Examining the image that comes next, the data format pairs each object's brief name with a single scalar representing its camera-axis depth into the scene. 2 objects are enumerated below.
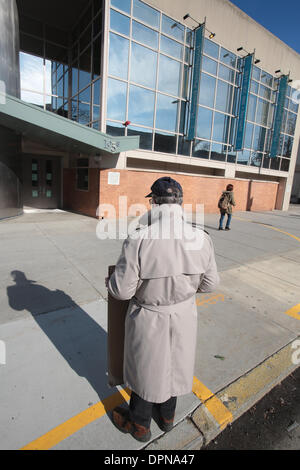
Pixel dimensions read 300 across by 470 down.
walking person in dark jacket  9.18
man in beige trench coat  1.52
